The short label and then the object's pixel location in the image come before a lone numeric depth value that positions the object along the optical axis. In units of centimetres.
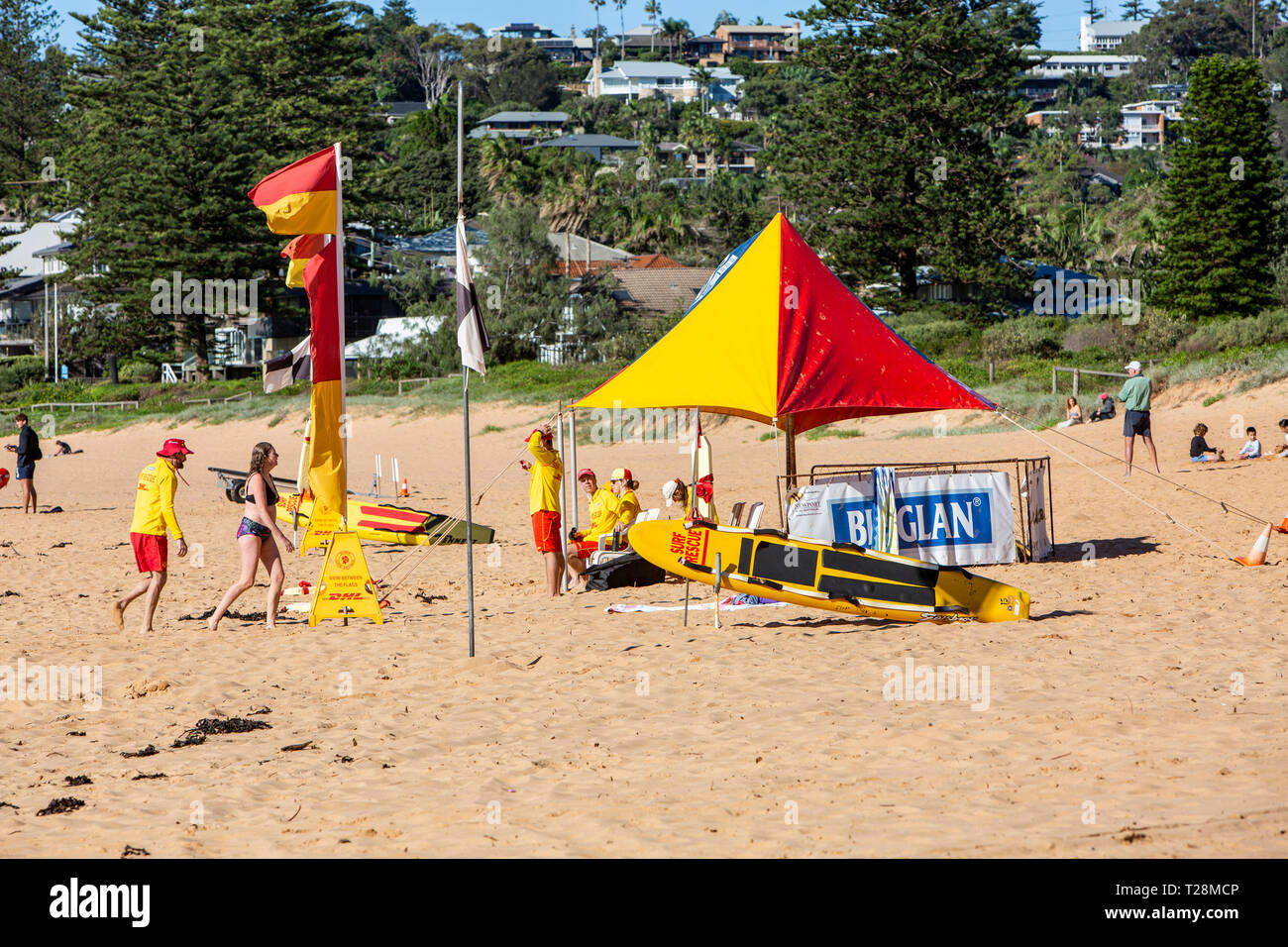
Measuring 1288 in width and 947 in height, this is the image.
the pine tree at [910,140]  4072
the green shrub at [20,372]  5212
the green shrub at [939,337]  3766
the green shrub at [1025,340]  3503
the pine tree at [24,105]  7625
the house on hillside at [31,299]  5942
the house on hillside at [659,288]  5151
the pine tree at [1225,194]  3409
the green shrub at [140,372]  5219
